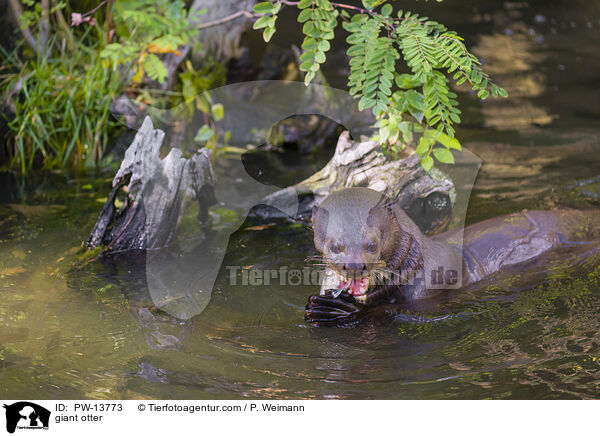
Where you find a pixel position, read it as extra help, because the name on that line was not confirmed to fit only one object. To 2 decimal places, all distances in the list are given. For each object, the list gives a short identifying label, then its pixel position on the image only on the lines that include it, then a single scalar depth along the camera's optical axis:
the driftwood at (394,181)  4.42
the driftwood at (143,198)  4.33
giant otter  3.12
